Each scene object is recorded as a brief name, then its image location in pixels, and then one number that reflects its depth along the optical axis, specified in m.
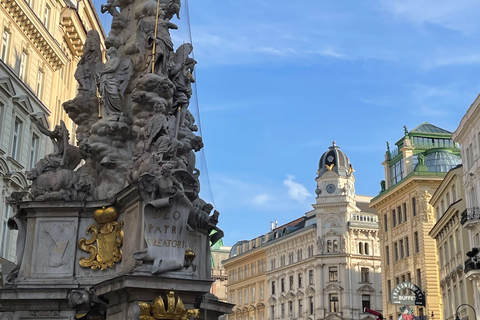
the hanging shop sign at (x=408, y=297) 45.66
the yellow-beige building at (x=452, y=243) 47.03
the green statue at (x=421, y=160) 62.16
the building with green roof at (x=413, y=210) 58.12
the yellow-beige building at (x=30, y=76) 31.00
